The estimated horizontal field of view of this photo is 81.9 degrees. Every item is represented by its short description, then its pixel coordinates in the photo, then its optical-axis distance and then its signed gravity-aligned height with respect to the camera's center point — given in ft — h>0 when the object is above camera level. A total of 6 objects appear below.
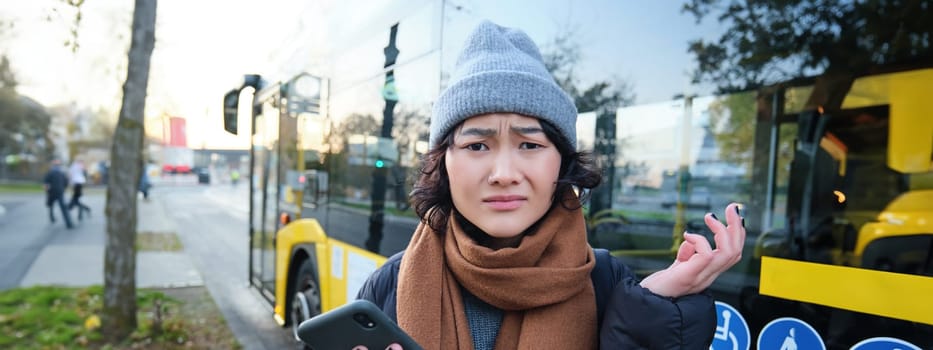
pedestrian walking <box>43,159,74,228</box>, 40.11 -2.87
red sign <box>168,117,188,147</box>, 113.21 +4.04
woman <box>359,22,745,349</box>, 3.35 -0.52
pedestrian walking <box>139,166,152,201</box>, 69.39 -4.41
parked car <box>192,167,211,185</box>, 139.74 -6.11
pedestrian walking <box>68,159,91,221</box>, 44.73 -2.93
